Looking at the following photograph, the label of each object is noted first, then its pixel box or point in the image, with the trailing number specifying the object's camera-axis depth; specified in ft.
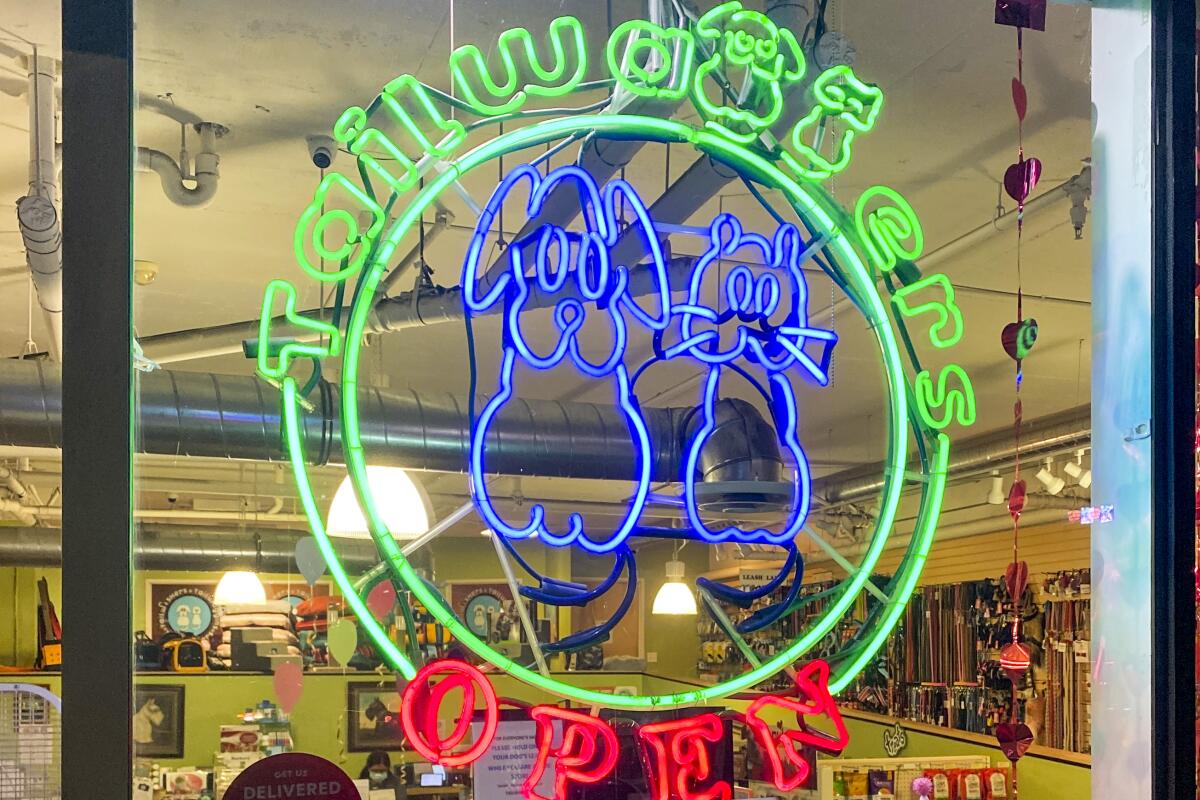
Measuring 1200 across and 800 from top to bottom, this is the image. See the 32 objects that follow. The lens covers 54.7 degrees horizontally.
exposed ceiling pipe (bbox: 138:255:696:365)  6.95
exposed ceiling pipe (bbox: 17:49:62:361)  10.98
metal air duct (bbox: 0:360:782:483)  7.18
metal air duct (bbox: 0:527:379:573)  6.47
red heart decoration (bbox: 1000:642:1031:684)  8.15
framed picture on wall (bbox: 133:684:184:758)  6.16
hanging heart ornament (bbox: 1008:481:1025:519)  8.78
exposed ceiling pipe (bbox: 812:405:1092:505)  8.07
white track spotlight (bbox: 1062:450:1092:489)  8.59
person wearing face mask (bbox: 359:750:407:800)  9.51
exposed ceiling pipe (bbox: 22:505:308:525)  6.47
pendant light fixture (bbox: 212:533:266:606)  7.80
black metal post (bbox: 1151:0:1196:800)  7.64
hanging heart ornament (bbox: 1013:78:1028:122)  8.60
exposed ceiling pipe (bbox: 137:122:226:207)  7.70
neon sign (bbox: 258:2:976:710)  6.97
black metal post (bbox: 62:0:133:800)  5.93
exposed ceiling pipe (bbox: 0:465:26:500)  20.32
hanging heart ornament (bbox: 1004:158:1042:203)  8.68
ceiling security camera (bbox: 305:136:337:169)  9.31
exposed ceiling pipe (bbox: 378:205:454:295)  7.89
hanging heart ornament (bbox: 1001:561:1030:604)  8.46
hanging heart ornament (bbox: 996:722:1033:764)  8.28
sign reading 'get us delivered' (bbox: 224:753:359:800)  6.86
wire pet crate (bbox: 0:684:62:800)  15.23
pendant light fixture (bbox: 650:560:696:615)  8.21
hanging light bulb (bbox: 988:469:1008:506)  8.78
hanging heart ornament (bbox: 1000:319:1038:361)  8.63
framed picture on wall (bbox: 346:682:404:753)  7.15
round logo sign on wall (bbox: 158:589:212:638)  8.49
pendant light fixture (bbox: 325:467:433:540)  6.93
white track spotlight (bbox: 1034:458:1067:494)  10.36
